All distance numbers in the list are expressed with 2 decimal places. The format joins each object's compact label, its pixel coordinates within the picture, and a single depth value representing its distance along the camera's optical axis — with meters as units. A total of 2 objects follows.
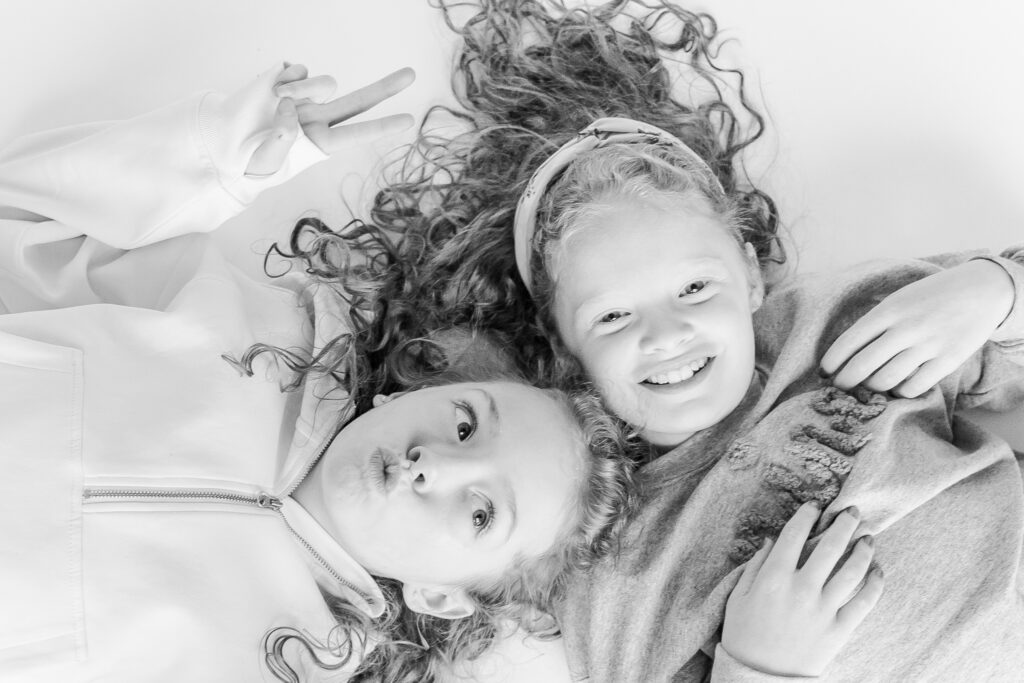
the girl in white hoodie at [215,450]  1.00
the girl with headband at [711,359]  1.13
